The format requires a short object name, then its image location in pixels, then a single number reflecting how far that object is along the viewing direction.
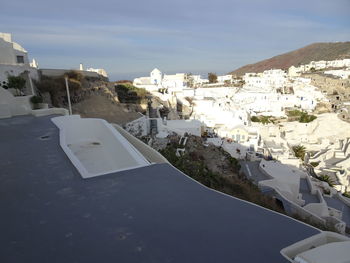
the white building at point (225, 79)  66.05
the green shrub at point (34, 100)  10.96
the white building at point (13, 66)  12.85
